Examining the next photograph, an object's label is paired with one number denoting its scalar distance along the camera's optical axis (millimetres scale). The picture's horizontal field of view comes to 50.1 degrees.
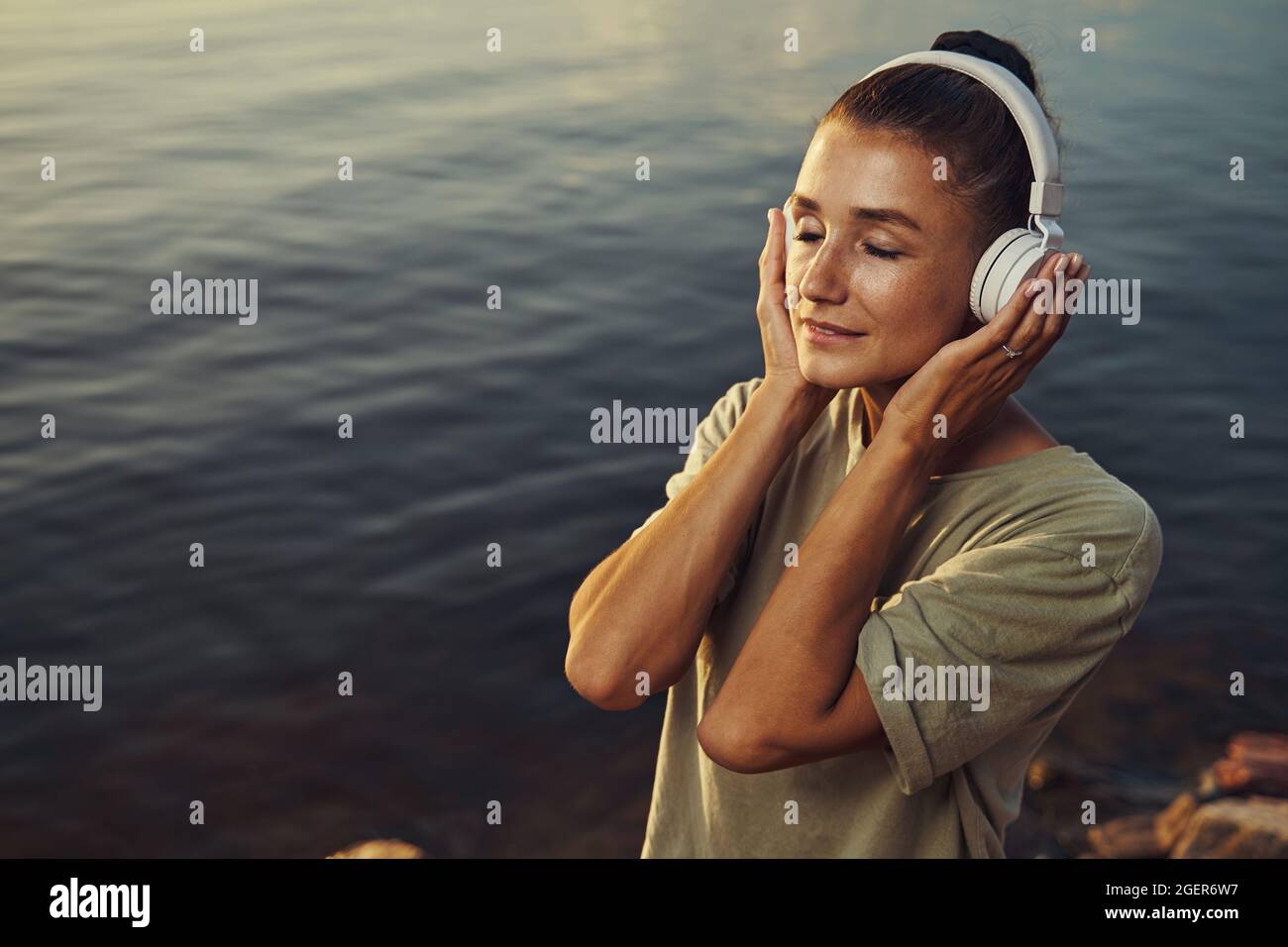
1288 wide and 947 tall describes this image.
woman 1505
